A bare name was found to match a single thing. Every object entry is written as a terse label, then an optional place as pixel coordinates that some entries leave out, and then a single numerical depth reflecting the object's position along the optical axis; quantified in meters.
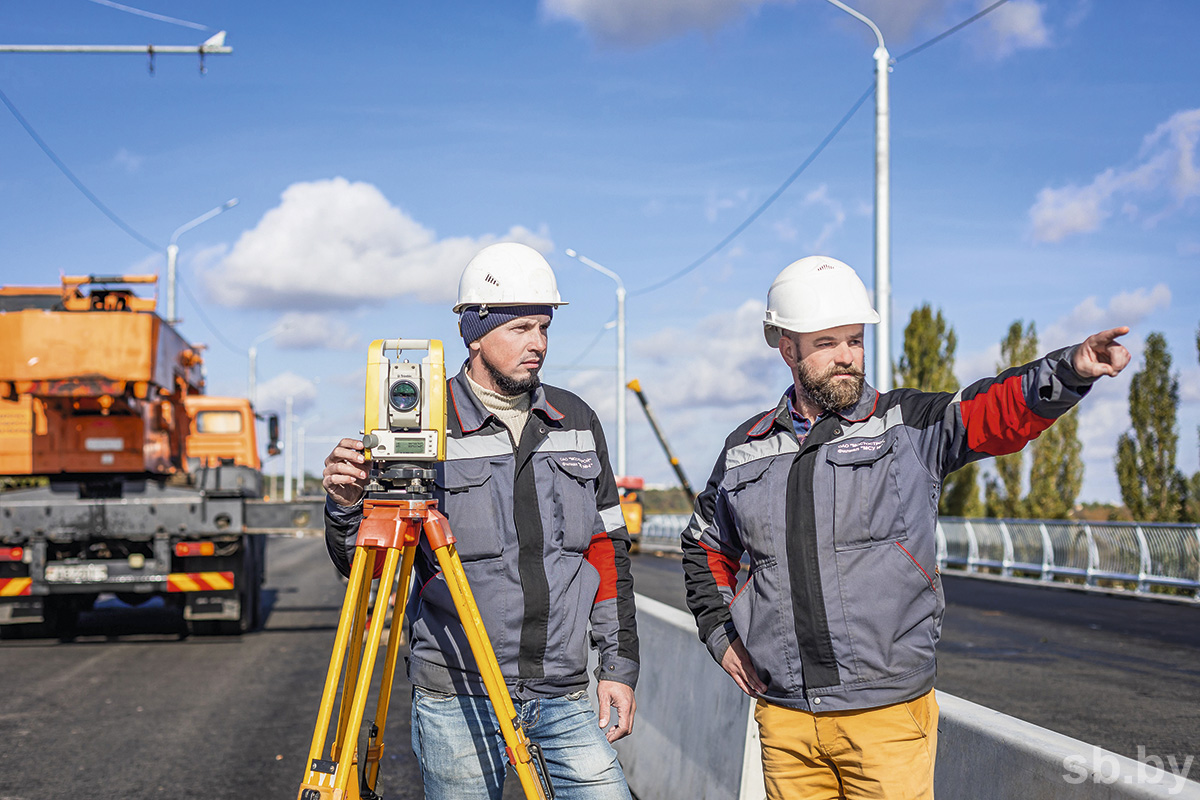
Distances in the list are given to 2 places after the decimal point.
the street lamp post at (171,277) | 27.70
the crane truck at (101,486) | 12.93
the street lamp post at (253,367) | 49.34
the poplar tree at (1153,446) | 30.30
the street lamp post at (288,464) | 63.22
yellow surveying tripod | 3.04
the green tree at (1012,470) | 35.78
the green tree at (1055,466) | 35.44
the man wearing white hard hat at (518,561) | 3.24
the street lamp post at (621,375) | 40.84
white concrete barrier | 3.02
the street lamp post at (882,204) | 17.06
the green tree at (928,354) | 37.84
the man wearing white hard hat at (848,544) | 3.09
